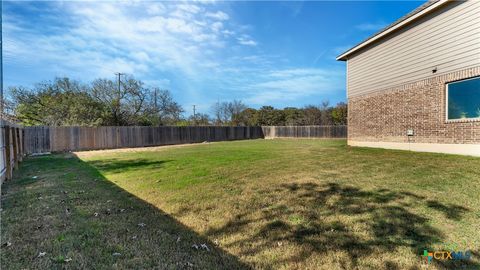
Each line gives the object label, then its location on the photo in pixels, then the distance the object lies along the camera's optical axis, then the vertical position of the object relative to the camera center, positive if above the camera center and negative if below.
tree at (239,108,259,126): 42.69 +1.59
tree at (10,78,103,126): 19.16 +1.97
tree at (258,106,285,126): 43.00 +1.54
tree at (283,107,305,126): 40.22 +1.66
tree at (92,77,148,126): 23.86 +3.03
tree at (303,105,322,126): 38.44 +1.55
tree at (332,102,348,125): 36.02 +1.54
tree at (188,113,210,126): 38.19 +1.44
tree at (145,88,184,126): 28.14 +2.35
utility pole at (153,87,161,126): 28.88 +2.71
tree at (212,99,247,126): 42.56 +2.81
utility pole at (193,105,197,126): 37.92 +1.52
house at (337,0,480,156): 7.18 +1.49
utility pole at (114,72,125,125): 24.53 +2.54
